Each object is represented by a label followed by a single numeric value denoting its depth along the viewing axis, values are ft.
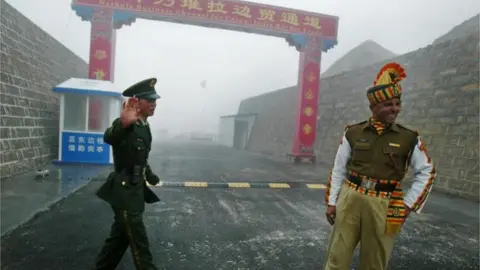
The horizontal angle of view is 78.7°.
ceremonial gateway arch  33.96
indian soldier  6.45
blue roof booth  28.37
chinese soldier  7.21
